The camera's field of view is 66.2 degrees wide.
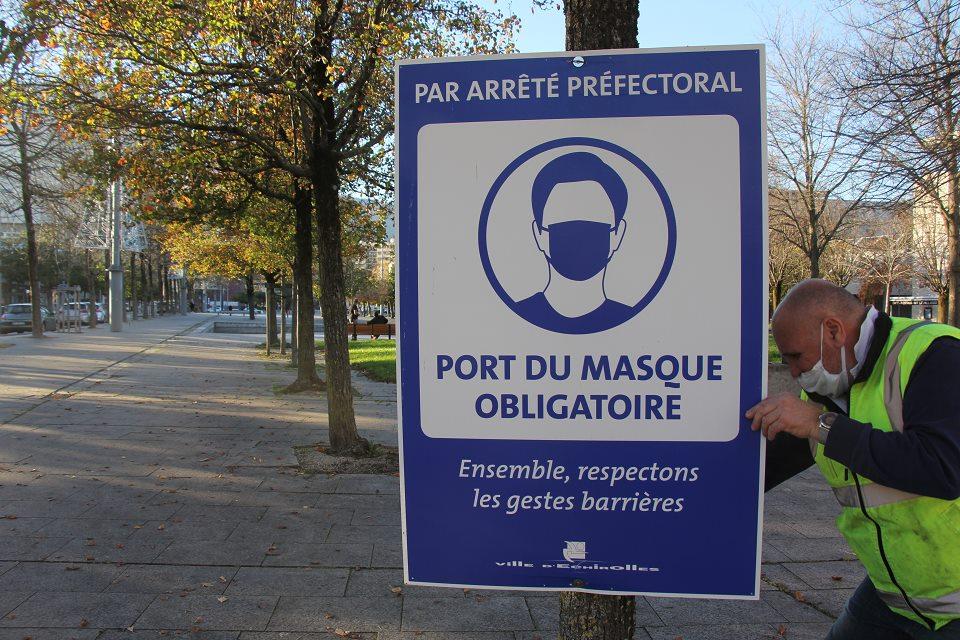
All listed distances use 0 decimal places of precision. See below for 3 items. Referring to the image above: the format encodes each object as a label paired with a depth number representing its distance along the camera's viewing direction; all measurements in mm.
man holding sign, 1734
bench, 29359
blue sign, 1760
